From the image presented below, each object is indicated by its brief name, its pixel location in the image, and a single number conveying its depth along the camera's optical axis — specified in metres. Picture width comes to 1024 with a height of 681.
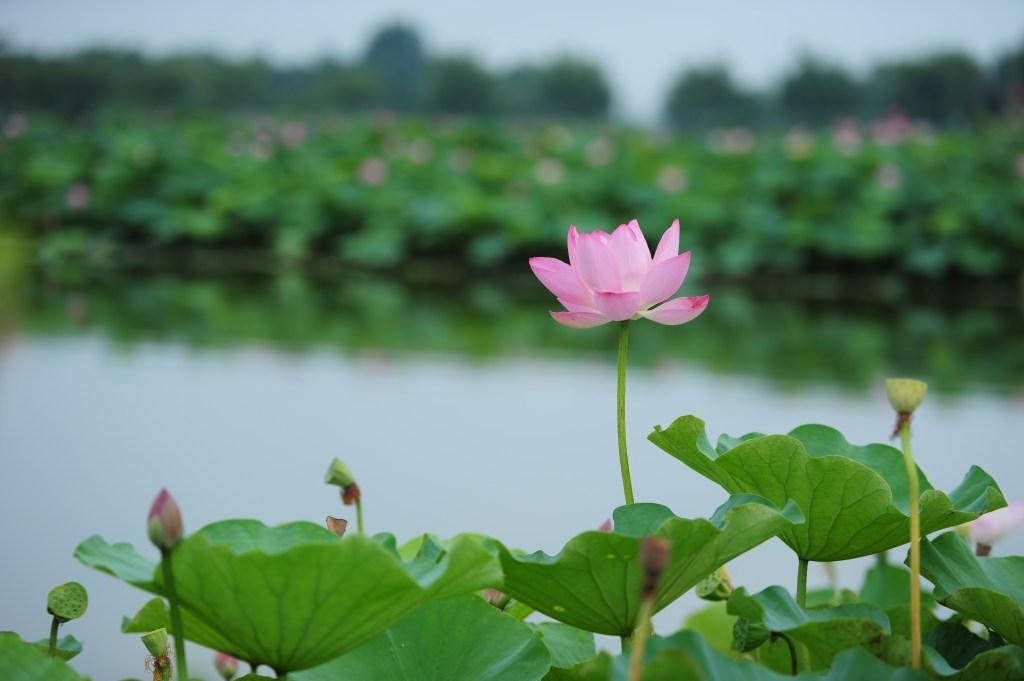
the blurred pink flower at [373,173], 20.72
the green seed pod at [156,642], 3.06
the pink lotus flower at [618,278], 3.02
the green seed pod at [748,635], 3.06
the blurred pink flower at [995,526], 3.46
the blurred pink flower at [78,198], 20.44
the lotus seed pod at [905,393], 2.74
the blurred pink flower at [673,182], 20.19
